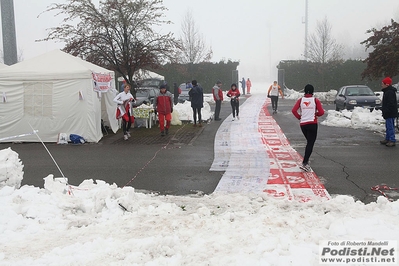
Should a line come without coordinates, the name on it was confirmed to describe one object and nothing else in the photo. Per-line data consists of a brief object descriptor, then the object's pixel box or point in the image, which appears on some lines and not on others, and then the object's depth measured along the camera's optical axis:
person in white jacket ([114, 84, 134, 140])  14.34
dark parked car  21.76
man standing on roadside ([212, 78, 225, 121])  19.39
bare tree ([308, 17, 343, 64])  42.97
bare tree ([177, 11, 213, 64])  43.41
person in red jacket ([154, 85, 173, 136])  14.95
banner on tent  14.23
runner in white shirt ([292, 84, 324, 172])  9.30
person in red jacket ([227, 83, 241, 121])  18.75
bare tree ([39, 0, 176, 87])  16.86
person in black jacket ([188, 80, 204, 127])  17.14
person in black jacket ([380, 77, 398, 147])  12.17
